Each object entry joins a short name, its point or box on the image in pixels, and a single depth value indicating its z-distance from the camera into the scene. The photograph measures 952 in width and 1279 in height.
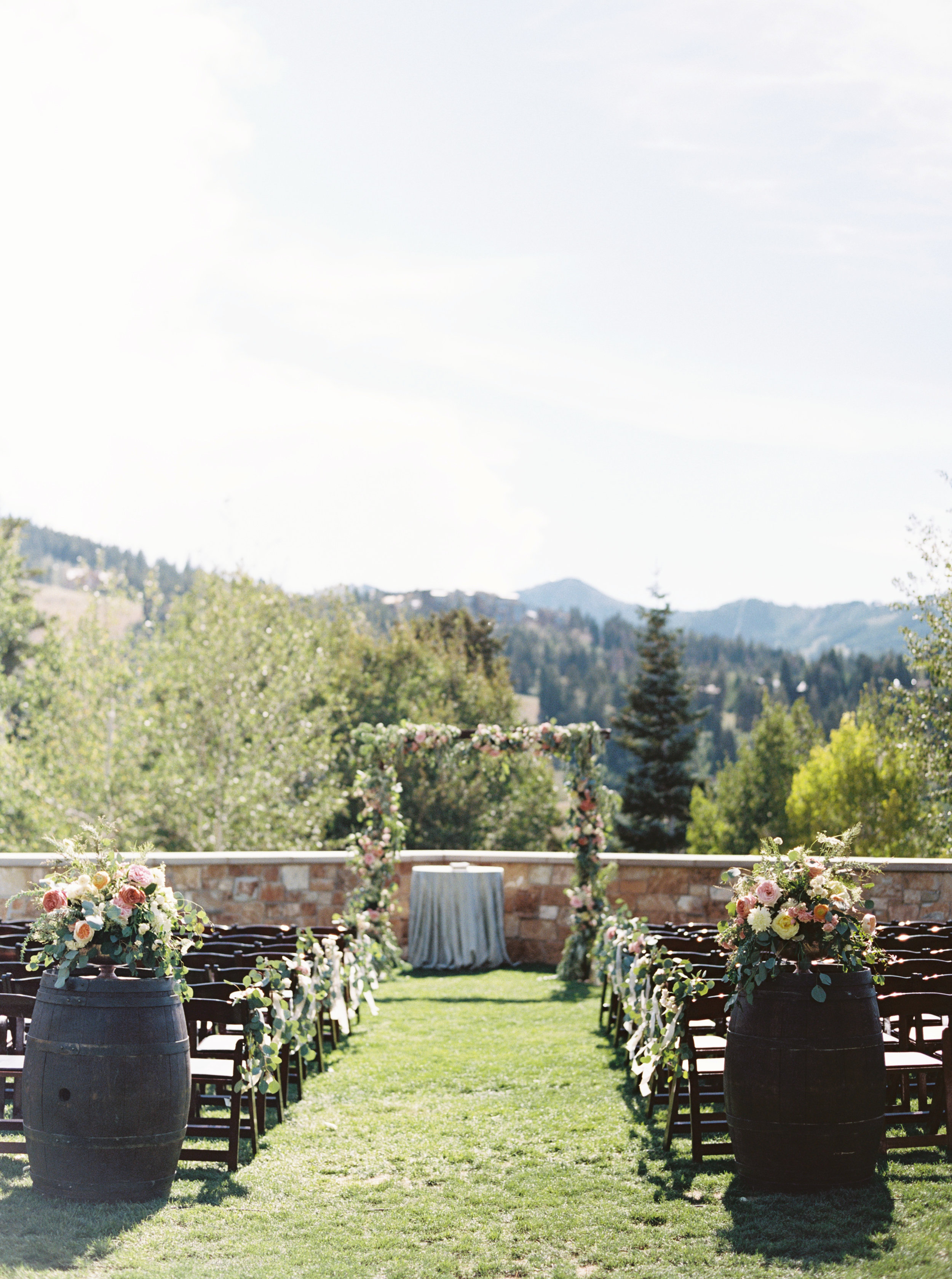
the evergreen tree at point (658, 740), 39.69
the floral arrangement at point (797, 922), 5.10
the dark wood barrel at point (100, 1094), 4.81
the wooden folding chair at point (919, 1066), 5.48
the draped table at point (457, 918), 12.34
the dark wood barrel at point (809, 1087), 4.88
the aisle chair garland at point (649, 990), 5.71
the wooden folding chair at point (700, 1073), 5.58
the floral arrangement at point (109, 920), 5.09
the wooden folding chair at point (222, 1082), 5.55
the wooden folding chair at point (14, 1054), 5.45
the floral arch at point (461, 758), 11.62
